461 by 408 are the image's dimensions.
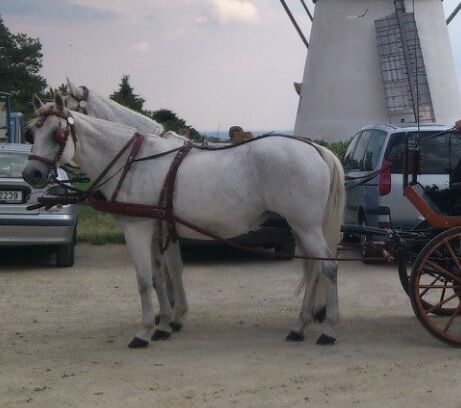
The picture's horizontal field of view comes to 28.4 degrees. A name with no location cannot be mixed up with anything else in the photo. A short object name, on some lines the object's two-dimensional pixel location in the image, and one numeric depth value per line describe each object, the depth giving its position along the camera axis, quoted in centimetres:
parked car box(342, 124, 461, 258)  1043
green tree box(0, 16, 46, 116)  6594
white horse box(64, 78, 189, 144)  750
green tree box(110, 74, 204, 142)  2322
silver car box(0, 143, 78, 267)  1062
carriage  667
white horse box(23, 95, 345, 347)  695
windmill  2647
